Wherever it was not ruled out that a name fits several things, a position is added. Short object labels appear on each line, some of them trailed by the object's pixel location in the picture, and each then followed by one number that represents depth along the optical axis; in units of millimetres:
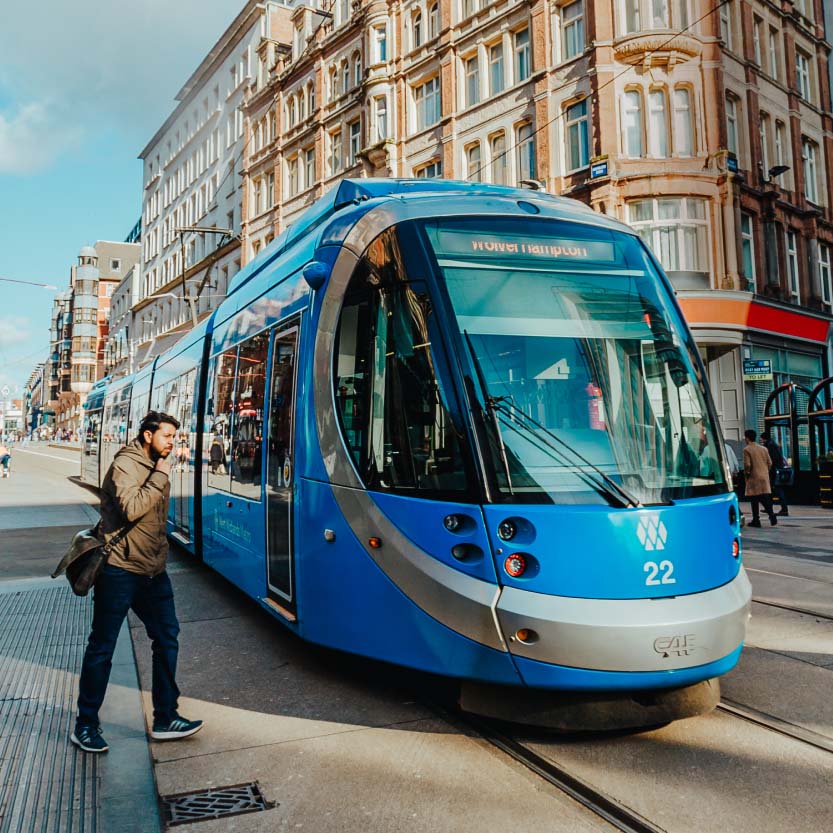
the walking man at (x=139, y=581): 4238
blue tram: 4090
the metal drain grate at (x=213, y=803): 3505
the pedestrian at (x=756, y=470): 14016
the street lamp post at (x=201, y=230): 37109
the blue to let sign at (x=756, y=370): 22484
